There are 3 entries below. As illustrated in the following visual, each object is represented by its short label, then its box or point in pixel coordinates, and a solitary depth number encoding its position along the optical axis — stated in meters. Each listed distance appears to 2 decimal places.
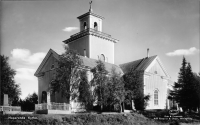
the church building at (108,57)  39.98
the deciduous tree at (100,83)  31.71
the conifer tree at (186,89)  35.50
